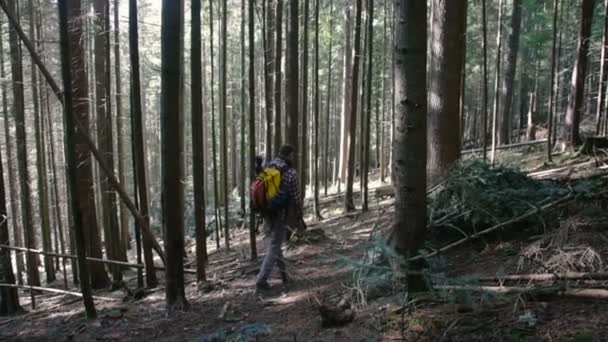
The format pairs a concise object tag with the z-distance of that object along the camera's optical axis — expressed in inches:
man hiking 257.4
